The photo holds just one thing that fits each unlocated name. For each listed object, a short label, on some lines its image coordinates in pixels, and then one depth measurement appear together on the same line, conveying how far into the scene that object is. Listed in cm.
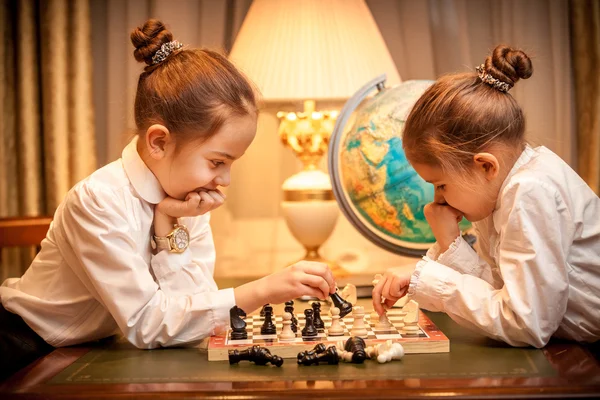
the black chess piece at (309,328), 152
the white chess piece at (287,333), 149
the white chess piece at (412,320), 152
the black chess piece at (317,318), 160
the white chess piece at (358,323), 154
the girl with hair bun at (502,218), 144
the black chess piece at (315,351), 137
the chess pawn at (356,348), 137
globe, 216
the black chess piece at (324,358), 136
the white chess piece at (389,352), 136
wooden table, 117
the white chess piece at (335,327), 154
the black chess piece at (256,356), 136
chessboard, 142
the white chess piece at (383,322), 160
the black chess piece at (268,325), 156
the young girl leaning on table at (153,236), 153
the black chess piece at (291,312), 158
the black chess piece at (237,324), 151
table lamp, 238
